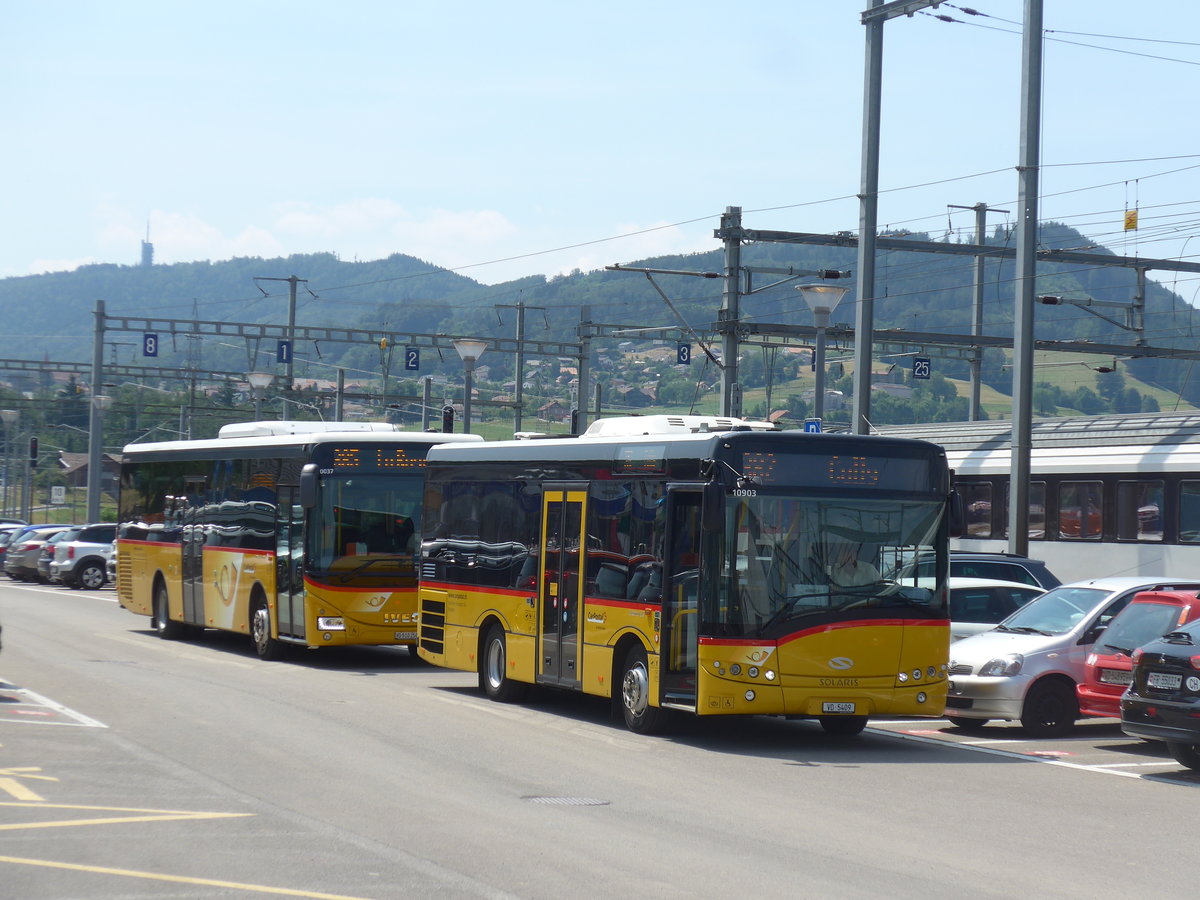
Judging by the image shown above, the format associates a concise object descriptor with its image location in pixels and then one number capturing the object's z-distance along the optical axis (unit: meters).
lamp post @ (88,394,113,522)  58.75
